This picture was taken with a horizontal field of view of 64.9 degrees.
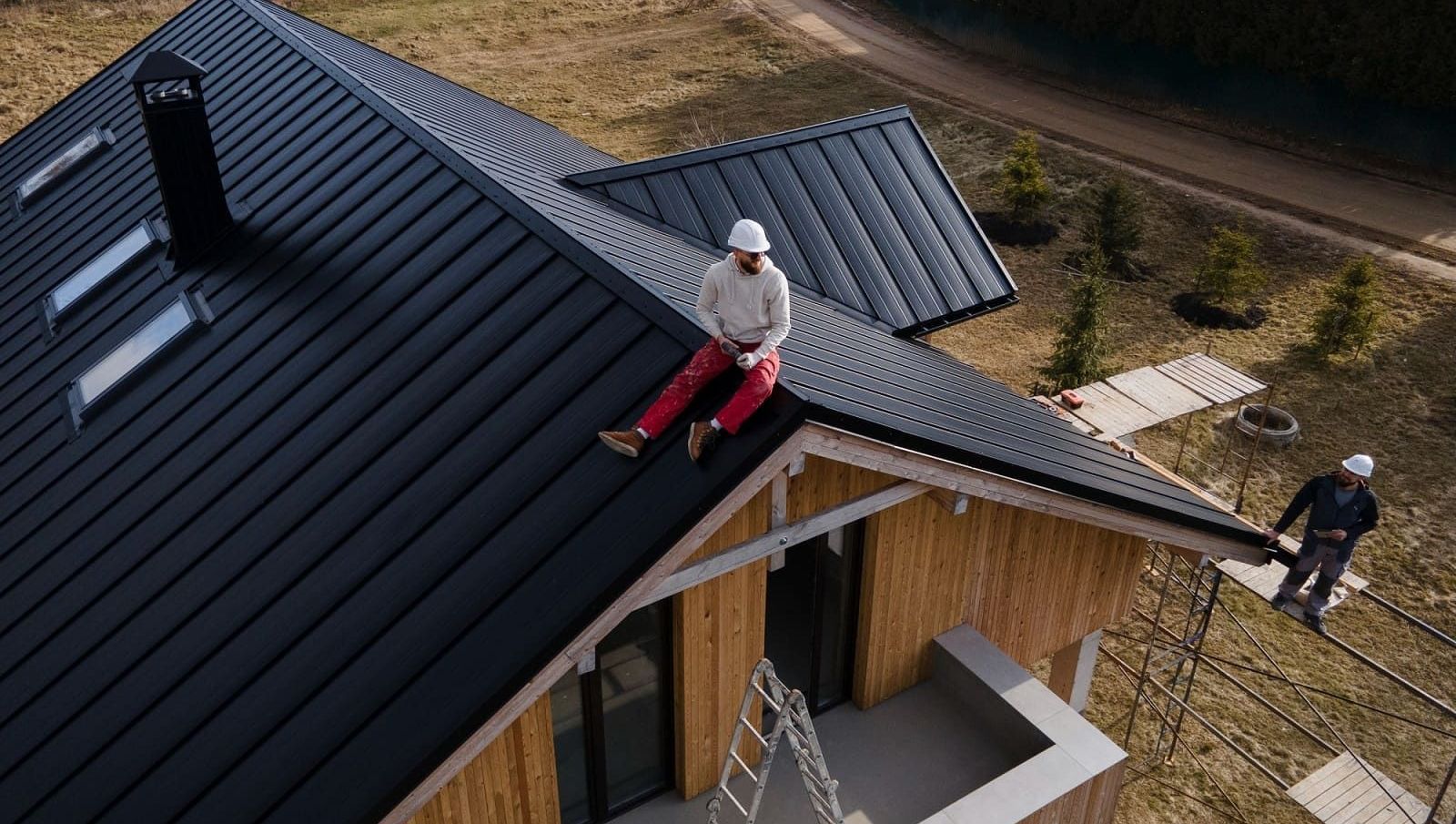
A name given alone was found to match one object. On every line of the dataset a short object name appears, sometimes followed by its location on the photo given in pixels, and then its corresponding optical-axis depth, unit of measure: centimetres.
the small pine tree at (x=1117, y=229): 2711
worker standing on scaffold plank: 1176
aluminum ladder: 746
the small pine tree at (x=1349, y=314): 2323
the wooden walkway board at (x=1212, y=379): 1555
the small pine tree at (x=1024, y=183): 2875
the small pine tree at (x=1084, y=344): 2142
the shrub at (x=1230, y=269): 2506
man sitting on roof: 732
